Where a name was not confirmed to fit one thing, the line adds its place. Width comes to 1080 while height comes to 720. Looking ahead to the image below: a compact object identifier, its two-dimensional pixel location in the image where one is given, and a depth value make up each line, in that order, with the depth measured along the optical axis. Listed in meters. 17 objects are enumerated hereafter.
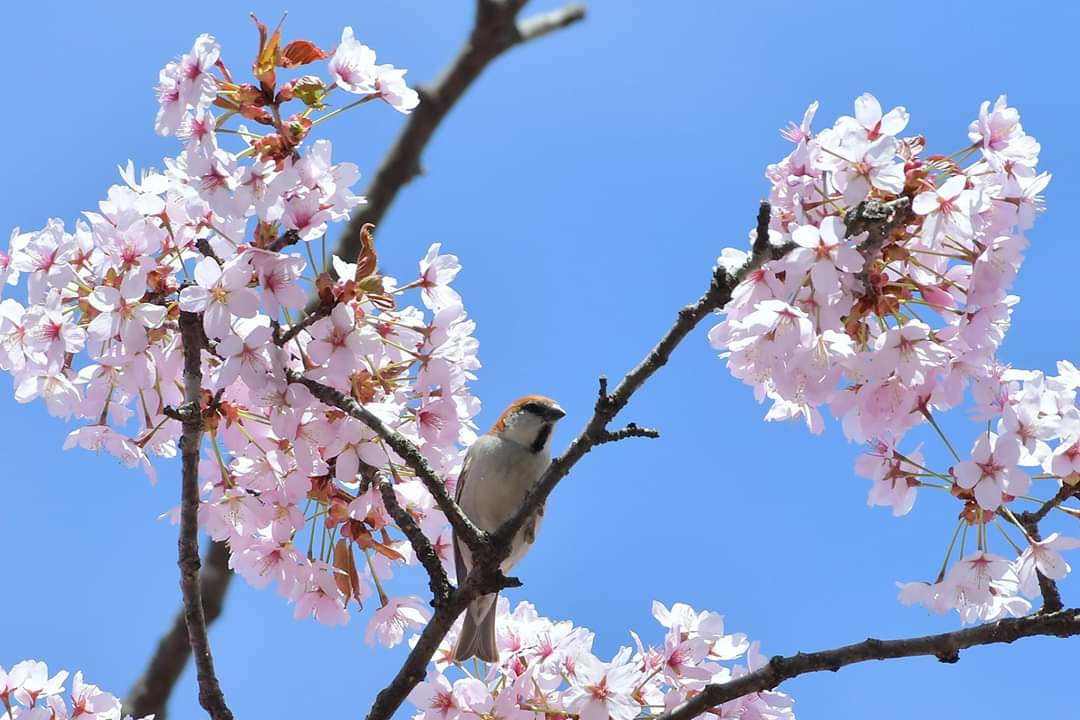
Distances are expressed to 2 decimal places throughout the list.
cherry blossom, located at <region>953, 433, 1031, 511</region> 6.07
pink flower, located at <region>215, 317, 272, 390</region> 6.49
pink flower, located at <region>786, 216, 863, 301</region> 5.95
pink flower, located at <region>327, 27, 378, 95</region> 6.65
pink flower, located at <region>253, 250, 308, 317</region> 6.38
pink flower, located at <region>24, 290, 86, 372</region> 6.91
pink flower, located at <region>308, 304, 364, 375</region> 6.61
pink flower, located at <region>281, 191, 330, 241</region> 6.43
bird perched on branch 11.02
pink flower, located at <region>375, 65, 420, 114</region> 6.86
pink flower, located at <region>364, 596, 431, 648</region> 8.26
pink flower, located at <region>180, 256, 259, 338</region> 6.31
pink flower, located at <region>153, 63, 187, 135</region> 6.57
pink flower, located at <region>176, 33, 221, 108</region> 6.41
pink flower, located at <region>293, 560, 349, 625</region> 7.95
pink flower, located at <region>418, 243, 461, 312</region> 7.41
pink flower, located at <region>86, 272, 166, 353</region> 6.50
